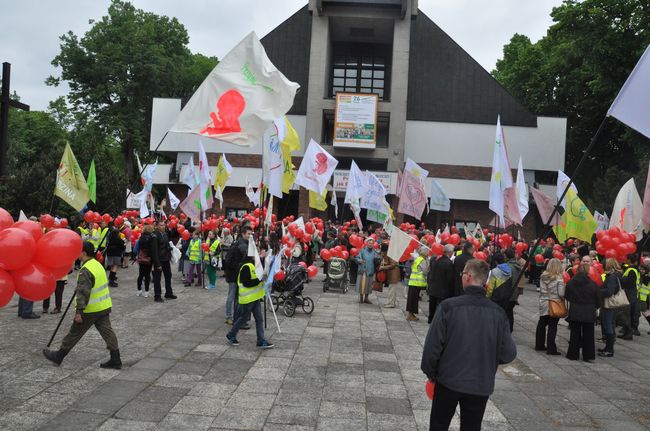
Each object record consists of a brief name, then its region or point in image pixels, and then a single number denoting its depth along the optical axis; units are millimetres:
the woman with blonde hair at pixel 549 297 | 9766
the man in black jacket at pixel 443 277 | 11273
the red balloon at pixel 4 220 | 5457
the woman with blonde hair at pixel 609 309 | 9922
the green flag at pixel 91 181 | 15383
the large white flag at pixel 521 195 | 16125
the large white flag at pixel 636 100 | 5613
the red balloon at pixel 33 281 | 5340
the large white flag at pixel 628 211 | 13398
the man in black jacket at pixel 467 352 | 3961
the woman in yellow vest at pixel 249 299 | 8617
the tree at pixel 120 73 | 43438
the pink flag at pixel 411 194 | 19297
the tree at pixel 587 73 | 28312
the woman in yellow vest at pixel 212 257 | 14888
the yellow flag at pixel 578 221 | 14984
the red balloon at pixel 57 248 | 5547
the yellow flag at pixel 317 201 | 18541
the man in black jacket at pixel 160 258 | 12773
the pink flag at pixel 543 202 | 17625
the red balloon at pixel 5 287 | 5047
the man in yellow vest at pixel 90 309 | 6898
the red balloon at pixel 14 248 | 5043
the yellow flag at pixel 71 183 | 11242
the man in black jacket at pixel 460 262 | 10836
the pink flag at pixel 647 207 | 11344
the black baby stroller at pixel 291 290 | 11875
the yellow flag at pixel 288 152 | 14570
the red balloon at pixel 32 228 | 5527
